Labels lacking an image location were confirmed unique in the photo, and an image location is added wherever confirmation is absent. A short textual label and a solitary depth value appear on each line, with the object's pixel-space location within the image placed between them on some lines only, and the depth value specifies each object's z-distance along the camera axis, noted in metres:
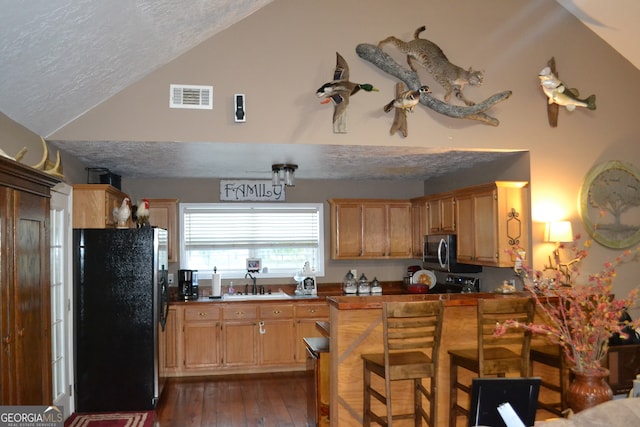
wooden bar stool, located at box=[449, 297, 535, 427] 3.56
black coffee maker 6.62
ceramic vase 1.93
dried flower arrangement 1.89
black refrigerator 4.83
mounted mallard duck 4.51
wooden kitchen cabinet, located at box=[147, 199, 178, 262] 6.72
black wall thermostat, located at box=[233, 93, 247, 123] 4.46
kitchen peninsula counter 3.76
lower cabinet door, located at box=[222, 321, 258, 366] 6.29
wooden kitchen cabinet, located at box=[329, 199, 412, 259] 7.09
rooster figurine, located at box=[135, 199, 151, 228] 5.48
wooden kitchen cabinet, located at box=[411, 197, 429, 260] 6.86
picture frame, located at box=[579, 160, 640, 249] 5.05
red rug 4.54
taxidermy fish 4.78
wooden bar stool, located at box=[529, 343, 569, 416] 3.72
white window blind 7.03
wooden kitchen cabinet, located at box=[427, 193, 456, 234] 6.00
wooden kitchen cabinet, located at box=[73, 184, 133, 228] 4.89
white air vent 4.41
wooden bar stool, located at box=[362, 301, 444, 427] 3.40
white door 4.45
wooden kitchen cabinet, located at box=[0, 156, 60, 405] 2.52
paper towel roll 6.60
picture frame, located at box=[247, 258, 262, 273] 7.05
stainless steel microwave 5.95
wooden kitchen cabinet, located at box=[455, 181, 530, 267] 5.00
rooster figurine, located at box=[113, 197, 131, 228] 5.16
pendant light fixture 5.83
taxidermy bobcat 4.68
